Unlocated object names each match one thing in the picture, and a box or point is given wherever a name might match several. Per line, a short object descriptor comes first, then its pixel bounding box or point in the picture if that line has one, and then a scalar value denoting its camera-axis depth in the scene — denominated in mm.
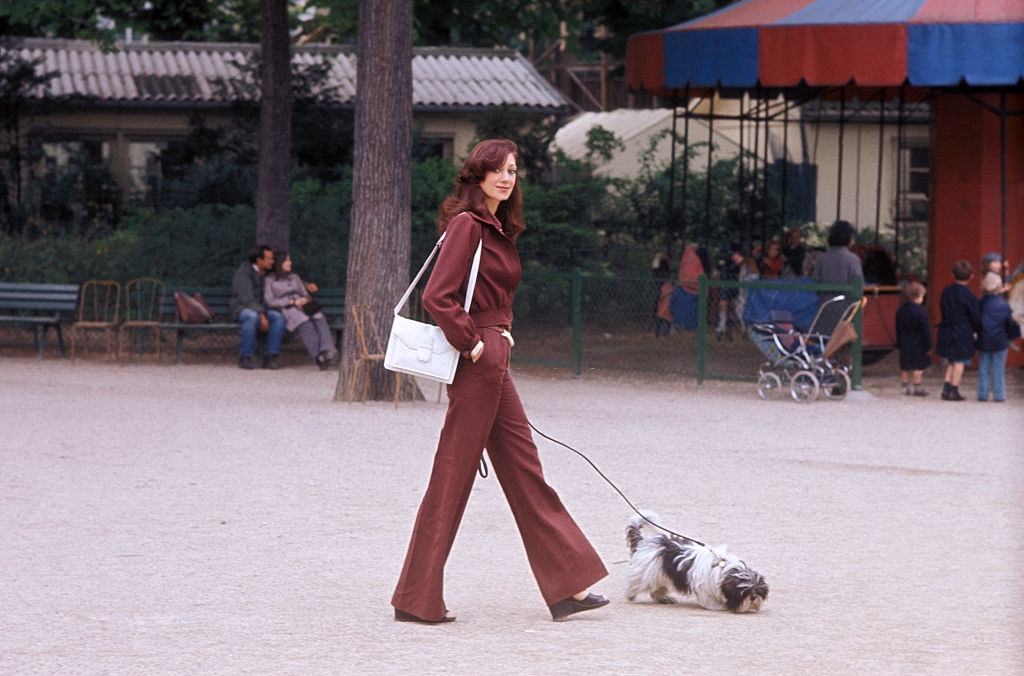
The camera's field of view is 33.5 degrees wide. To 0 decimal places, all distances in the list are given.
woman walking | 6703
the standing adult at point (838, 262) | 16984
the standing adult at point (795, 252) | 23469
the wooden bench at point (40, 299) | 19484
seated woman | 18484
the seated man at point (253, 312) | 18516
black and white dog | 6914
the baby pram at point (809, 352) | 15859
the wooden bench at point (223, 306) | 19438
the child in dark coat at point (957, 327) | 16125
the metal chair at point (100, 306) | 19812
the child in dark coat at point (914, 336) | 16484
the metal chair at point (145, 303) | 19656
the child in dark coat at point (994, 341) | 16047
